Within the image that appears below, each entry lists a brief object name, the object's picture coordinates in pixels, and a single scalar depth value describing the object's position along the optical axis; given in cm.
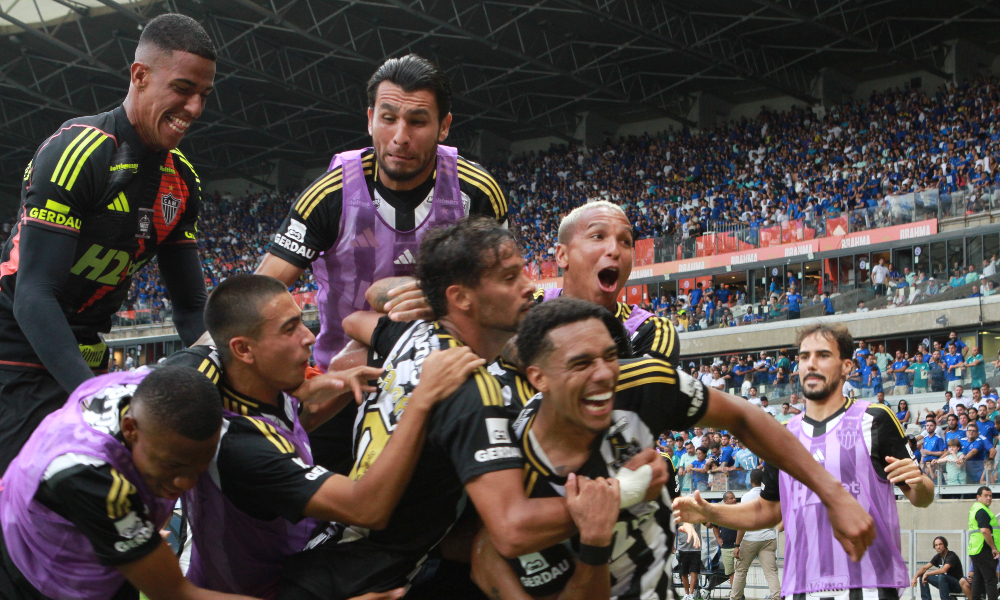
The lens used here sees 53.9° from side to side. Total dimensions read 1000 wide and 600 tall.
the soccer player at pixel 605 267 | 498
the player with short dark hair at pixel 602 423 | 345
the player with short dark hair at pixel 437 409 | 353
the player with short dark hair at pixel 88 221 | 397
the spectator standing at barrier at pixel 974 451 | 1752
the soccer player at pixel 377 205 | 474
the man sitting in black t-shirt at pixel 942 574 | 1369
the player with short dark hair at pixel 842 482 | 626
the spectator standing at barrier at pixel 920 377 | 2362
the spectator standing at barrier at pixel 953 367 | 2336
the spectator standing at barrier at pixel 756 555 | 1548
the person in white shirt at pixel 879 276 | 3003
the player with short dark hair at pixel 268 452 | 346
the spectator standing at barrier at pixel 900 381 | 2372
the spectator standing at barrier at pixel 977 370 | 2269
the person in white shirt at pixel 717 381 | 2751
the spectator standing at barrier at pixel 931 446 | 1842
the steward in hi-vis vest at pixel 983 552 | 1332
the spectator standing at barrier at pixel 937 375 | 2352
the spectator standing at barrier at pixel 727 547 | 1642
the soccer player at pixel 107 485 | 338
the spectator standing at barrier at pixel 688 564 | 1666
